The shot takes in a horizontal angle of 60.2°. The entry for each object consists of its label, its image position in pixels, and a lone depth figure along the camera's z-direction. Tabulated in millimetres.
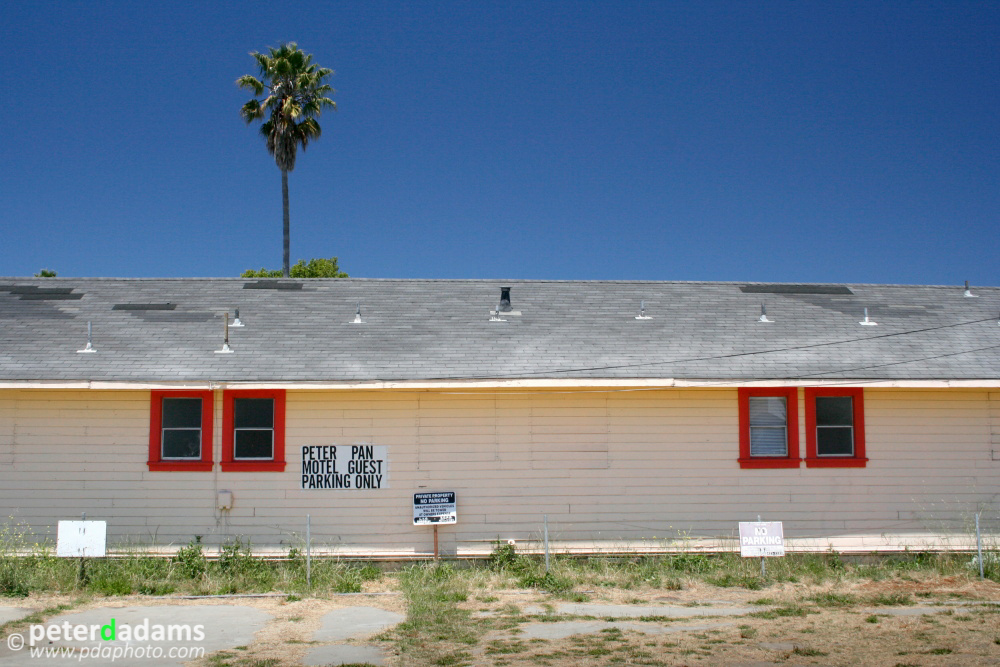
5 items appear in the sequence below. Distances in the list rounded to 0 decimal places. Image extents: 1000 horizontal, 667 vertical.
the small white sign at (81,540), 11656
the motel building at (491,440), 13133
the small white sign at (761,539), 12297
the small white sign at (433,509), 12945
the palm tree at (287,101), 33719
